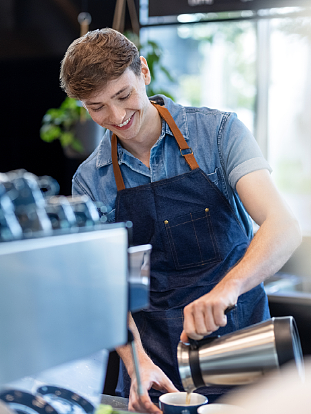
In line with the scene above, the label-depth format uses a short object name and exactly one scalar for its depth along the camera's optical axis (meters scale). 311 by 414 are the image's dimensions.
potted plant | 3.12
